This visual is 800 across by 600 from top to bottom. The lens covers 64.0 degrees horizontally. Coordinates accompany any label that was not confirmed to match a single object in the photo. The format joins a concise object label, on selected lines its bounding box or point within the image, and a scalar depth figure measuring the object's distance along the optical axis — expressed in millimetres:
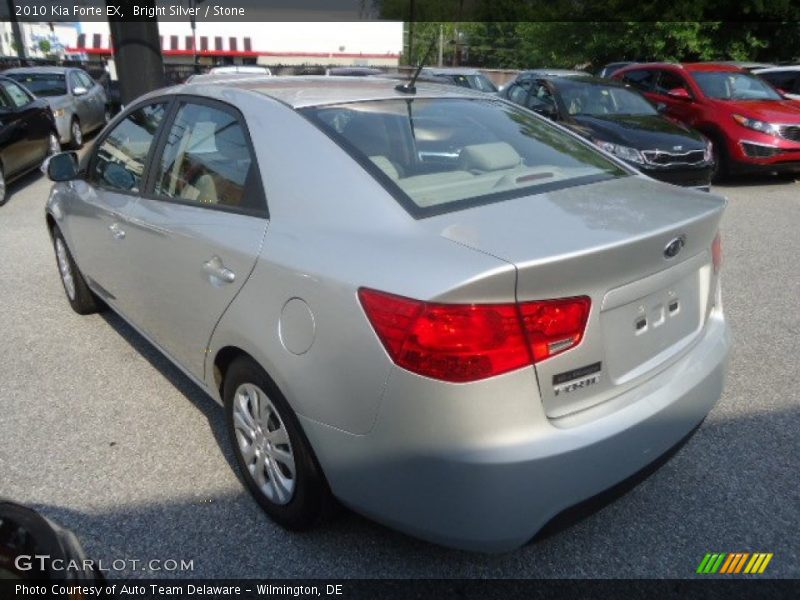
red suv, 8898
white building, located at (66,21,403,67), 44938
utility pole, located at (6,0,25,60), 26400
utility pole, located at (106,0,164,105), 9383
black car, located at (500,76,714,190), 7738
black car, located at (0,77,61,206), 8484
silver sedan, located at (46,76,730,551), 1739
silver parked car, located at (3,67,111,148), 11837
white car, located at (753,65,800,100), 12469
